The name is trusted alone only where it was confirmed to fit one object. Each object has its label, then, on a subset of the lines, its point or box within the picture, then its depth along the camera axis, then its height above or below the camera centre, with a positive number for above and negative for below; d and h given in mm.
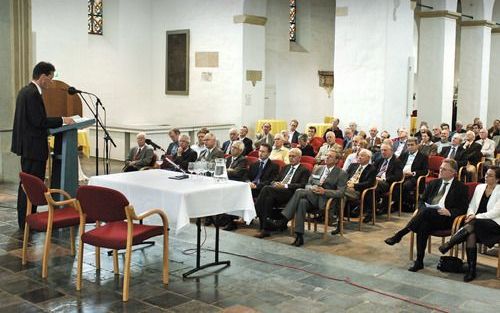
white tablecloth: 5316 -773
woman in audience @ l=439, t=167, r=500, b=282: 6016 -1076
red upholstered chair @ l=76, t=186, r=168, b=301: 4895 -985
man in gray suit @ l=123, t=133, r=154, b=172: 9883 -822
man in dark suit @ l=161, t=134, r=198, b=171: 9570 -718
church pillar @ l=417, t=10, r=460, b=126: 14945 +1055
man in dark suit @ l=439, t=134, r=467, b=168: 10580 -701
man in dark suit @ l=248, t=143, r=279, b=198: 8281 -846
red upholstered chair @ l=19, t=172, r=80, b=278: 5492 -1014
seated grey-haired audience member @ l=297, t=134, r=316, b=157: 10888 -660
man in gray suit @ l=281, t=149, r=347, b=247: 7262 -990
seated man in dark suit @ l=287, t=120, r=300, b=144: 12891 -544
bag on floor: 6175 -1486
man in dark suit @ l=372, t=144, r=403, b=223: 8742 -874
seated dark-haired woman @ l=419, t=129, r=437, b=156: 10945 -623
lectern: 7094 -560
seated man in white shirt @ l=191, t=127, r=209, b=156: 10373 -646
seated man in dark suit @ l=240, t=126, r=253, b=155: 11781 -642
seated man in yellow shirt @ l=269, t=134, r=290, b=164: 9996 -690
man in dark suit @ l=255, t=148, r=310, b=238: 7645 -990
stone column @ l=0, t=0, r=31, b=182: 10008 +709
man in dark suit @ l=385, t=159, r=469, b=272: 6324 -998
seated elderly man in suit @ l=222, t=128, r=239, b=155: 11009 -631
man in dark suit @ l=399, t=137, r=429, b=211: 9281 -847
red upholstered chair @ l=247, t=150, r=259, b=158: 9914 -741
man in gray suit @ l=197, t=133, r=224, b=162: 9336 -665
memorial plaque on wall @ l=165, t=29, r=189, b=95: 15672 +1052
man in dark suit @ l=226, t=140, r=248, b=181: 8625 -796
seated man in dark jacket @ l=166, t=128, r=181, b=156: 10398 -629
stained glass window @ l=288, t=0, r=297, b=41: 18703 +2478
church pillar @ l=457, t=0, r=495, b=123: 17094 +1404
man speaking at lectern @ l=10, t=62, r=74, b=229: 6578 -225
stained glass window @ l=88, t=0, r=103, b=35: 15859 +2136
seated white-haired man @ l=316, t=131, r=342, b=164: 10344 -623
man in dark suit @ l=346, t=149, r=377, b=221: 8172 -896
